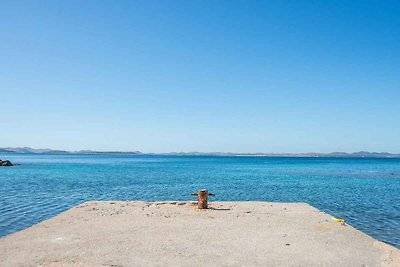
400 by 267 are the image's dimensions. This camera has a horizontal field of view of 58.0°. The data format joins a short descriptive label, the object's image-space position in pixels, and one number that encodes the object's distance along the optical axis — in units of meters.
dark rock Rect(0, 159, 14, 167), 95.80
